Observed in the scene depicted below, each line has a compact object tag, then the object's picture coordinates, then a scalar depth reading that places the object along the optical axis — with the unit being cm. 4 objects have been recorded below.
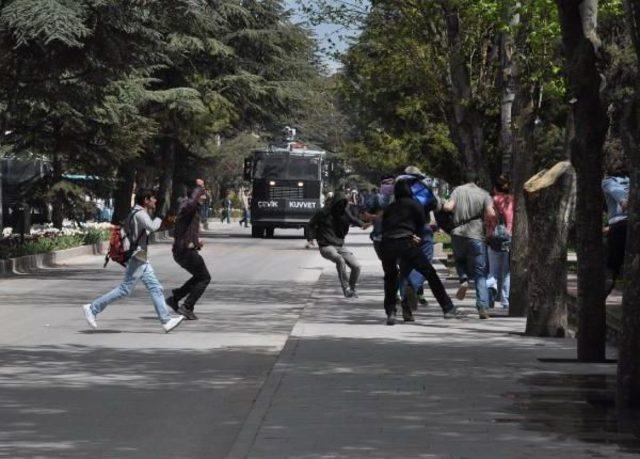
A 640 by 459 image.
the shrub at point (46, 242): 3438
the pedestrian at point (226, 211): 9005
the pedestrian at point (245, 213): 8056
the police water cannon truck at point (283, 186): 5972
